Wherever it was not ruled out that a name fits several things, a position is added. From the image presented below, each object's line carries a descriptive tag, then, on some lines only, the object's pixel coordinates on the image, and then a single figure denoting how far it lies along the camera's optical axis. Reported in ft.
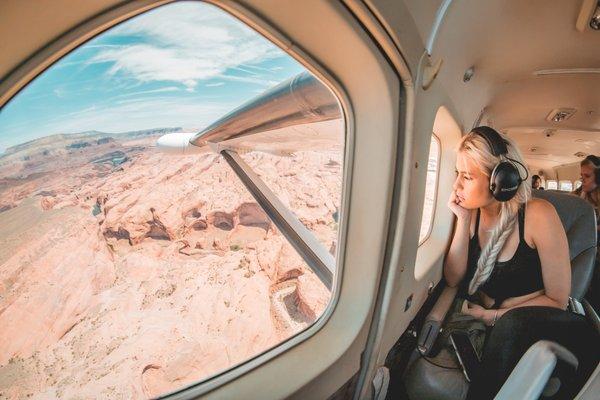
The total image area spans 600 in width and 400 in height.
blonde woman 4.41
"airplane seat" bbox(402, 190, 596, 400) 4.22
